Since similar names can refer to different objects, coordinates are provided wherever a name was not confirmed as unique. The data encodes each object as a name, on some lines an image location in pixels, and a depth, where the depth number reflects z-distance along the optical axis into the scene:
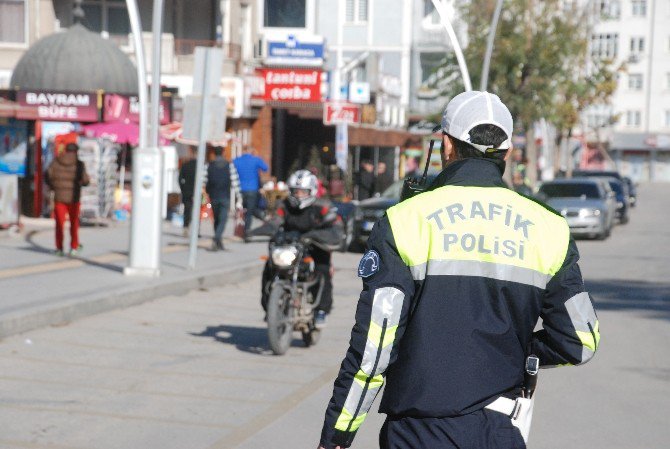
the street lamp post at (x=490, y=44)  28.45
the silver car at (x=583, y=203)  30.95
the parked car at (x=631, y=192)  57.22
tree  43.16
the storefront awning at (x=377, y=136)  39.84
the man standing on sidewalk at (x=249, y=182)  24.34
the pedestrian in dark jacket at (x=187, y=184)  23.78
